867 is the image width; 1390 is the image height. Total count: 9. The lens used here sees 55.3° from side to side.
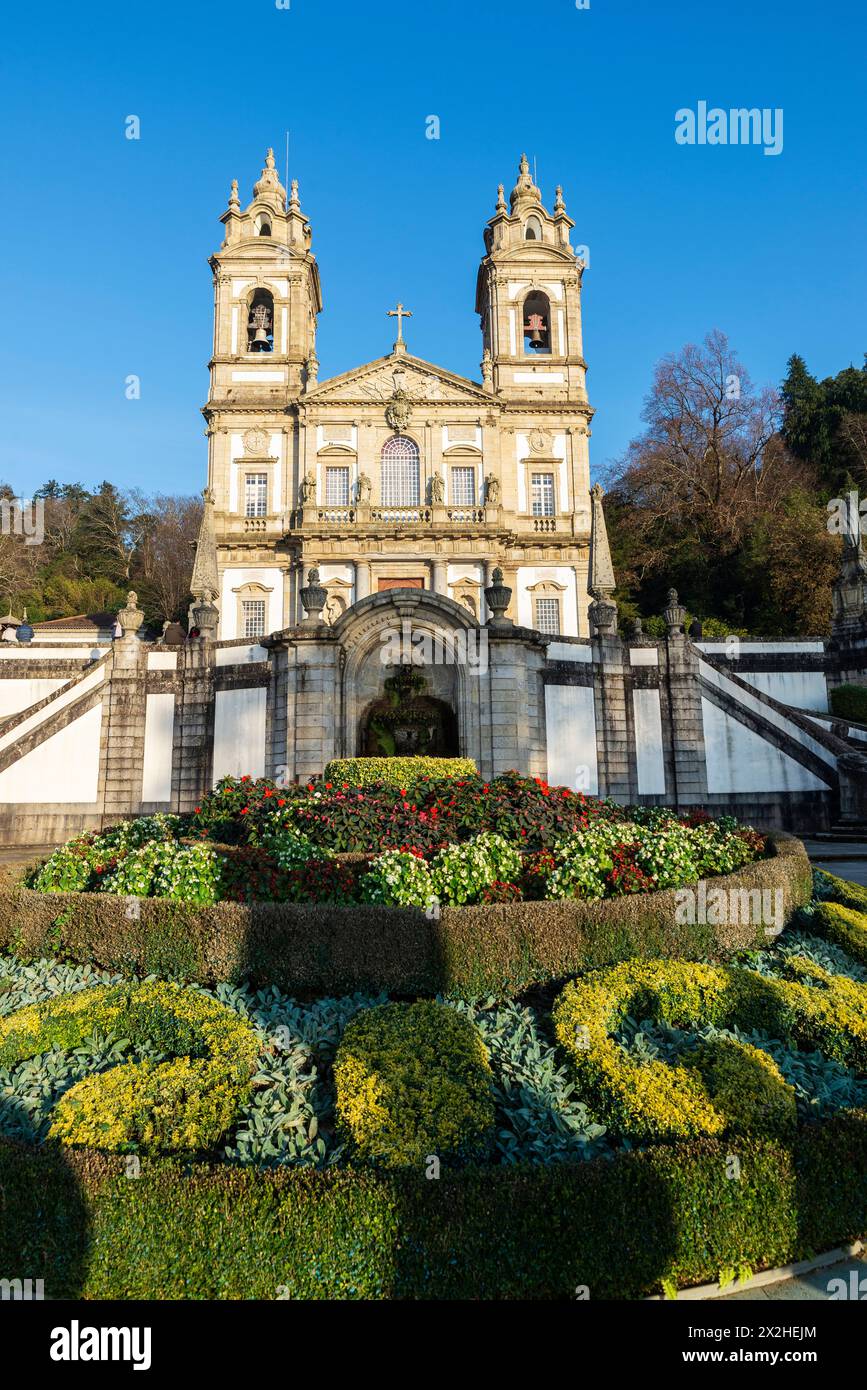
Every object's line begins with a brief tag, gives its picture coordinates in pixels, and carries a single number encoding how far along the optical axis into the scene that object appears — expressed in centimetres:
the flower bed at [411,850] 797
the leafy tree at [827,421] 4550
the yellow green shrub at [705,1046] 458
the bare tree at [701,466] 4228
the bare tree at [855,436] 4319
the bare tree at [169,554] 5641
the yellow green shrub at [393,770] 1263
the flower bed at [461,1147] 359
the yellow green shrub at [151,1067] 446
